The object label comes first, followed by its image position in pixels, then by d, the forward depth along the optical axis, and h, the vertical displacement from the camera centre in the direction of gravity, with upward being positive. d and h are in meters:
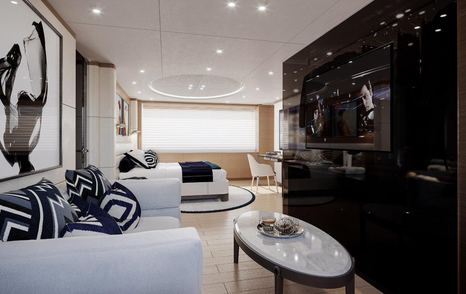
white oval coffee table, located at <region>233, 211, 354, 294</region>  1.38 -0.66
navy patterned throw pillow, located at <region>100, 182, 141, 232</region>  2.01 -0.49
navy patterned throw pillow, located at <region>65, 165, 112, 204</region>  2.03 -0.32
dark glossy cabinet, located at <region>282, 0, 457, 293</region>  1.57 -0.17
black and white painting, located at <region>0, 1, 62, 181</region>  1.67 +0.40
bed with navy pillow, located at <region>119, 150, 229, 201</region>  4.79 -0.54
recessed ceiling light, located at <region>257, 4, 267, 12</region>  2.34 +1.25
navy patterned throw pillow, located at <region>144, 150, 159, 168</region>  5.29 -0.28
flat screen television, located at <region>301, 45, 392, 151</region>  2.03 +0.38
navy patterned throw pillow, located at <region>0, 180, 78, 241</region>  1.16 -0.34
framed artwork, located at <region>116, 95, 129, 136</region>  5.18 +0.64
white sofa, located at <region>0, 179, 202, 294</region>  0.90 -0.43
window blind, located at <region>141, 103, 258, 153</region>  7.25 +0.50
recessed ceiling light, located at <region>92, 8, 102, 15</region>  2.39 +1.25
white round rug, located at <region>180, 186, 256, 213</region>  4.35 -1.05
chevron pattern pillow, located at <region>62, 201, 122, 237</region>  1.23 -0.40
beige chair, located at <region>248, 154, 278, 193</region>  5.96 -0.56
